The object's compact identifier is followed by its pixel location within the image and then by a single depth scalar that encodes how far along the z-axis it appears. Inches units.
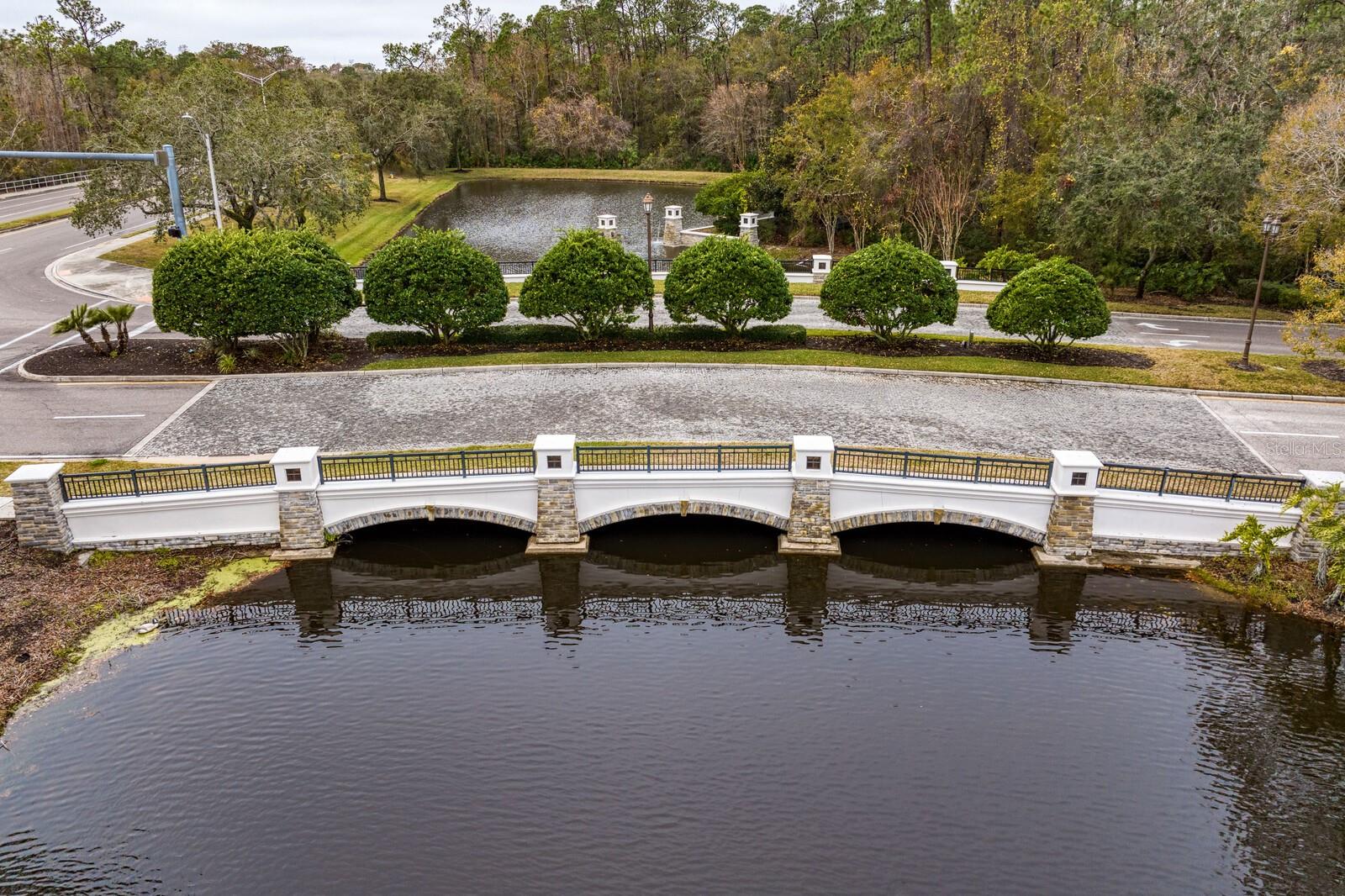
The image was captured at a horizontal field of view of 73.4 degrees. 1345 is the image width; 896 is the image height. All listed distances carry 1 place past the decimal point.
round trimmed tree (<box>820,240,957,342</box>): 1194.0
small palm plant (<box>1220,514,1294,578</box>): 746.8
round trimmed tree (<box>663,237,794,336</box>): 1208.8
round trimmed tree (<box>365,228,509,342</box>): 1179.9
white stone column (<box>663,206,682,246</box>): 2175.2
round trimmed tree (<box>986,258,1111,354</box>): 1152.8
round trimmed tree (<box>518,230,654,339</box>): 1198.3
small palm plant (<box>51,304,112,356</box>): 1172.5
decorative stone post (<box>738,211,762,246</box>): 2015.3
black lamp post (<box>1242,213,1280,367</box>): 1056.6
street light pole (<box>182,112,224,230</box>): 1301.7
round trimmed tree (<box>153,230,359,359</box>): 1123.3
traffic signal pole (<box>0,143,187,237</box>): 988.6
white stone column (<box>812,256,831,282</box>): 1625.2
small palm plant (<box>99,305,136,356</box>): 1175.6
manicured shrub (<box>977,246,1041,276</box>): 1605.4
